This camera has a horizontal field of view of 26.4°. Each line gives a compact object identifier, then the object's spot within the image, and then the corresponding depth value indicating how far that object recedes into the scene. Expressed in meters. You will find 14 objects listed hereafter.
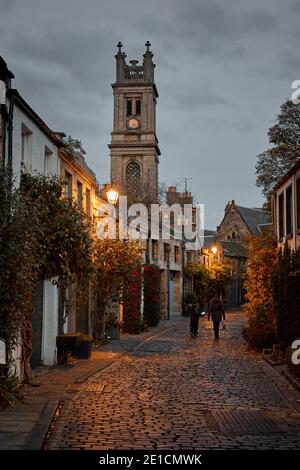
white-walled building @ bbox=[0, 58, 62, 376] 13.30
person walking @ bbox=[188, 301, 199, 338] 26.77
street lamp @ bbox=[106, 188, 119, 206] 21.33
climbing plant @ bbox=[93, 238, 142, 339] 22.45
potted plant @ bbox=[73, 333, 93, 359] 18.52
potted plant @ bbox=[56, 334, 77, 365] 17.31
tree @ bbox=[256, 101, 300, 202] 28.77
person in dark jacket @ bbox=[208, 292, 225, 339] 26.14
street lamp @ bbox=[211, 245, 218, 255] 52.16
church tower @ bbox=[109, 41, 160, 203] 75.56
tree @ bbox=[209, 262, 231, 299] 54.00
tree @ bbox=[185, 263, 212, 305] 49.60
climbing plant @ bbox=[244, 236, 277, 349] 20.38
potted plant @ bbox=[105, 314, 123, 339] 25.39
